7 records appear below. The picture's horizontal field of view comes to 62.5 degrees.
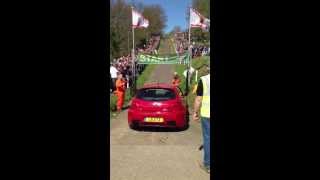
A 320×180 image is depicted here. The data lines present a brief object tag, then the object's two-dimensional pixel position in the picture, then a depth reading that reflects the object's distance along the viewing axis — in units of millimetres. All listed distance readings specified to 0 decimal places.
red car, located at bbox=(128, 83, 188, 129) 6665
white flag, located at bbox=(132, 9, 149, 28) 11251
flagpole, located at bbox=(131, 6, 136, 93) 12087
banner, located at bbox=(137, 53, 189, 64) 11309
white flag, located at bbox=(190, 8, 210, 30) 12087
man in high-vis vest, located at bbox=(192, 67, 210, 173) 4076
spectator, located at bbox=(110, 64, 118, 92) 10034
